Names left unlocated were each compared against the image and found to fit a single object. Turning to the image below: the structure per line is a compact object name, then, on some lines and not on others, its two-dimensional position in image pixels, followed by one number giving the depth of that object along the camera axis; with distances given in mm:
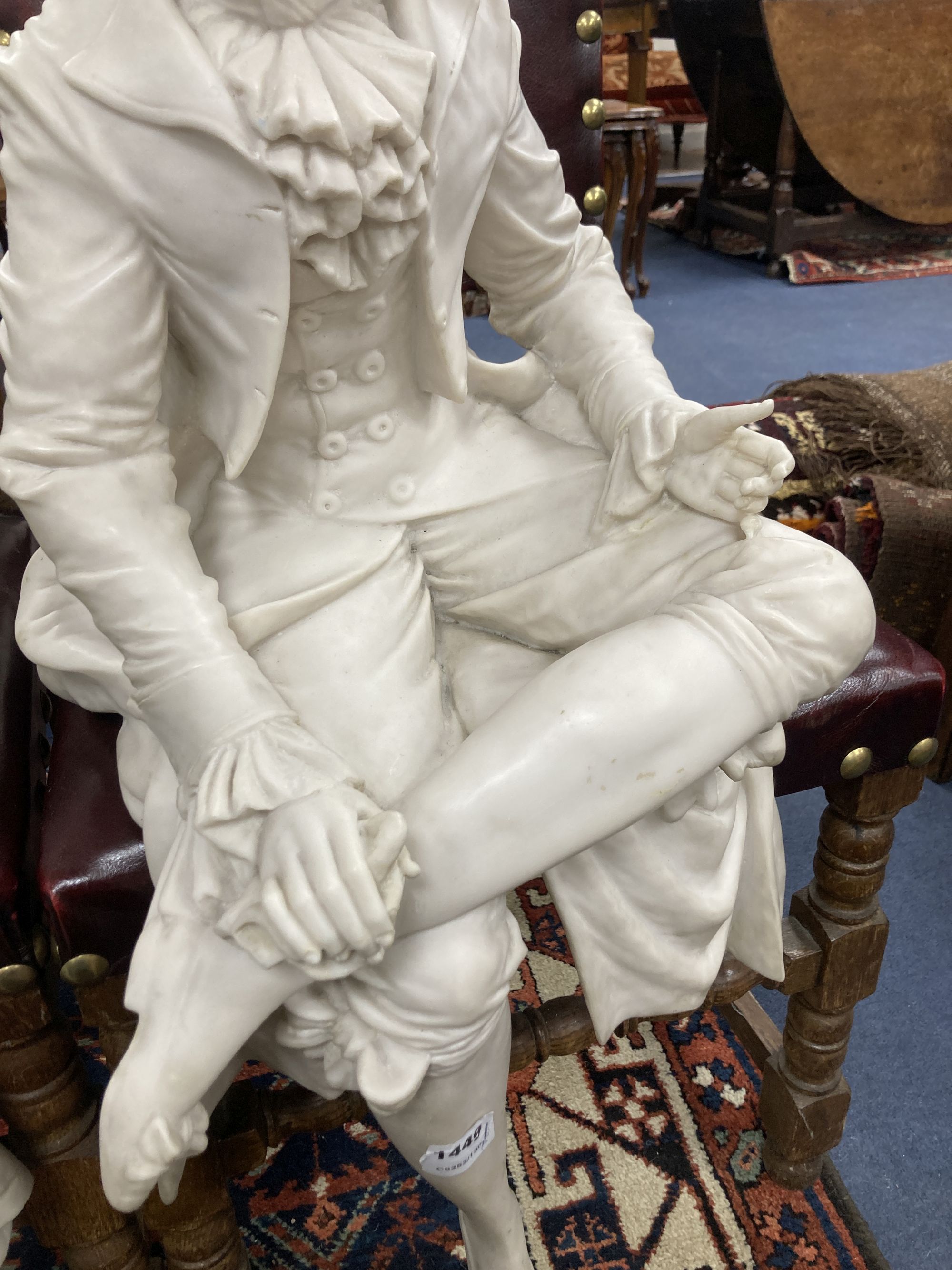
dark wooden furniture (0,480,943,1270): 755
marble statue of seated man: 551
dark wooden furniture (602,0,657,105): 3291
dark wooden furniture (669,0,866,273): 3266
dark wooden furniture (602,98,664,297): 2824
